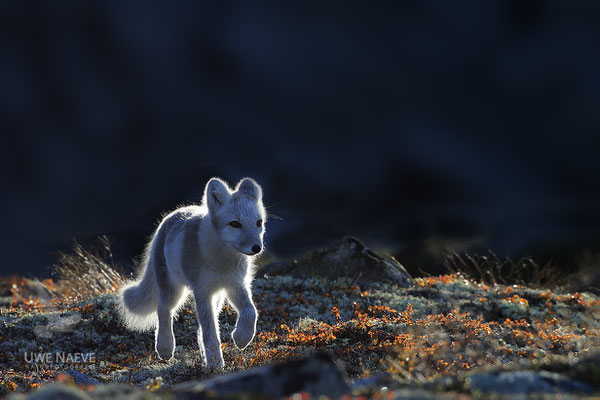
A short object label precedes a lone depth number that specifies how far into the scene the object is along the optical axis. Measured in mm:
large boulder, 27687
